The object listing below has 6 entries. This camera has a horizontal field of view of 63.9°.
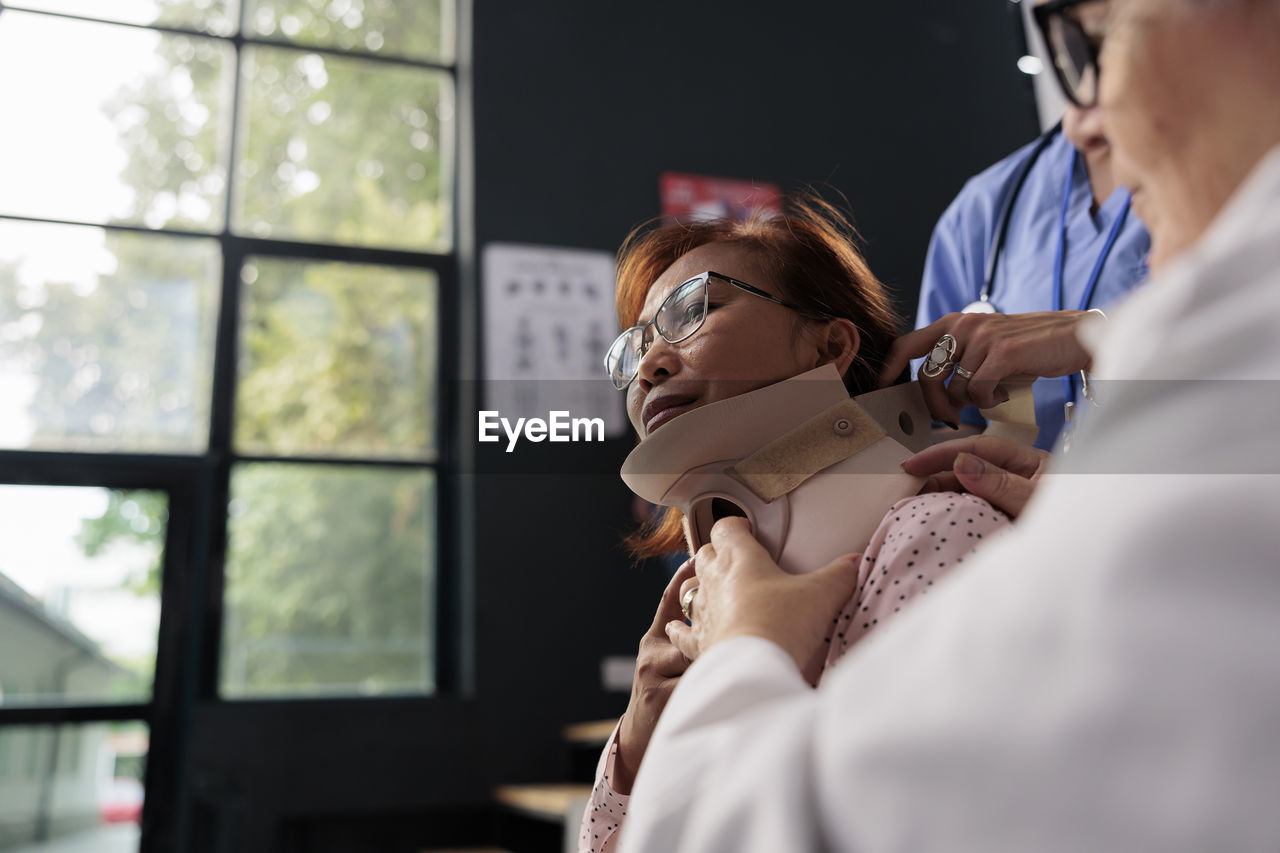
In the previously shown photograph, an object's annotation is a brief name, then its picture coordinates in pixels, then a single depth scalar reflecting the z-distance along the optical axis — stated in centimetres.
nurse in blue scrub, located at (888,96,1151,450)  107
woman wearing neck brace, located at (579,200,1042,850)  79
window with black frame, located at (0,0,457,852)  310
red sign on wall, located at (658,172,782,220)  381
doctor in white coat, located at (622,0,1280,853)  35
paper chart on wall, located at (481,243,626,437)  349
